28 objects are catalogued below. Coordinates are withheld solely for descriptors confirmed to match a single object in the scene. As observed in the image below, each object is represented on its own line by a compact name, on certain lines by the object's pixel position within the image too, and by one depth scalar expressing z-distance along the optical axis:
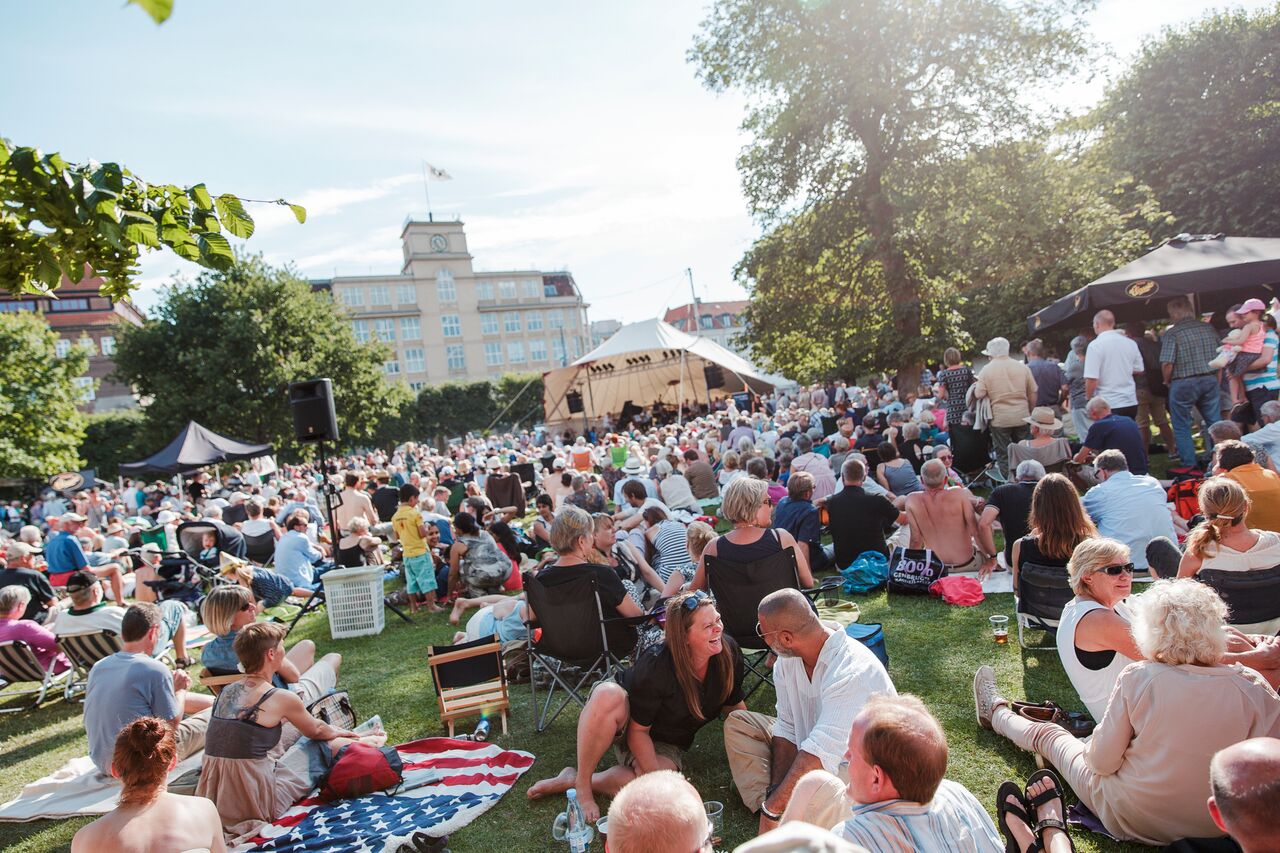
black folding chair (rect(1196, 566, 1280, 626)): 3.53
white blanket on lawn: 4.20
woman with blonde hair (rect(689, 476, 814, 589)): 4.44
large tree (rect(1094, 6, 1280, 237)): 19.34
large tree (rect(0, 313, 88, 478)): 22.88
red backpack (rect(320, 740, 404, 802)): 3.90
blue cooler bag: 3.88
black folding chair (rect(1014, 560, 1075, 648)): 4.17
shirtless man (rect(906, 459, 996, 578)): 6.02
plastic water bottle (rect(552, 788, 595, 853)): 3.10
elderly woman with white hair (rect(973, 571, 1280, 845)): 2.35
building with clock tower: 61.19
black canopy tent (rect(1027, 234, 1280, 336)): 7.89
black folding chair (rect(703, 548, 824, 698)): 4.32
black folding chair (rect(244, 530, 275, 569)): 10.50
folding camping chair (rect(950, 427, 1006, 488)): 8.94
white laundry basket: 7.12
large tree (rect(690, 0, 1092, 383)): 14.78
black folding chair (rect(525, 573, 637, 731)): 4.36
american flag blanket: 3.44
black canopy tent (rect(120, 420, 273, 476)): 14.48
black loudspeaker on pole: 8.13
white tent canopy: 21.23
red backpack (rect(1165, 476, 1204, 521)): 6.12
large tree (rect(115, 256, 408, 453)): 24.97
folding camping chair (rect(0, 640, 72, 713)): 6.01
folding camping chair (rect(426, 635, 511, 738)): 4.58
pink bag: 5.59
